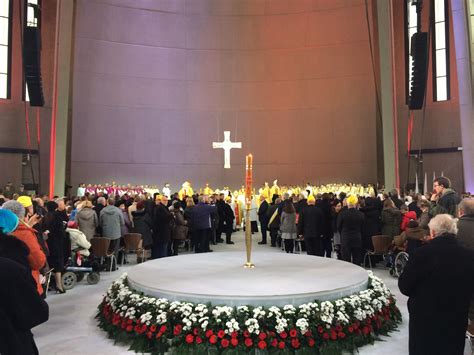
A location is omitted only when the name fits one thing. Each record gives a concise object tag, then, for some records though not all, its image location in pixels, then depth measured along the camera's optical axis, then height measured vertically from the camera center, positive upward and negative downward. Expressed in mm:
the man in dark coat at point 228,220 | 14461 -699
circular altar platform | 5117 -1069
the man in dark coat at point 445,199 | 6371 -39
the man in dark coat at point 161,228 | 10125 -668
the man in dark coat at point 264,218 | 14398 -633
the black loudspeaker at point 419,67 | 16438 +4744
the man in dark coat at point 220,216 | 14523 -565
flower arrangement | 4684 -1384
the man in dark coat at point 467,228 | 4441 -313
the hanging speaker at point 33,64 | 15977 +4846
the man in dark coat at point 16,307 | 2596 -619
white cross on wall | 21844 +2546
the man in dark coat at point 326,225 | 10742 -651
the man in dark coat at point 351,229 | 9016 -633
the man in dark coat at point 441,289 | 3223 -656
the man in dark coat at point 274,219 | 13034 -612
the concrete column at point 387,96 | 17562 +3909
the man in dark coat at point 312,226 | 9953 -623
